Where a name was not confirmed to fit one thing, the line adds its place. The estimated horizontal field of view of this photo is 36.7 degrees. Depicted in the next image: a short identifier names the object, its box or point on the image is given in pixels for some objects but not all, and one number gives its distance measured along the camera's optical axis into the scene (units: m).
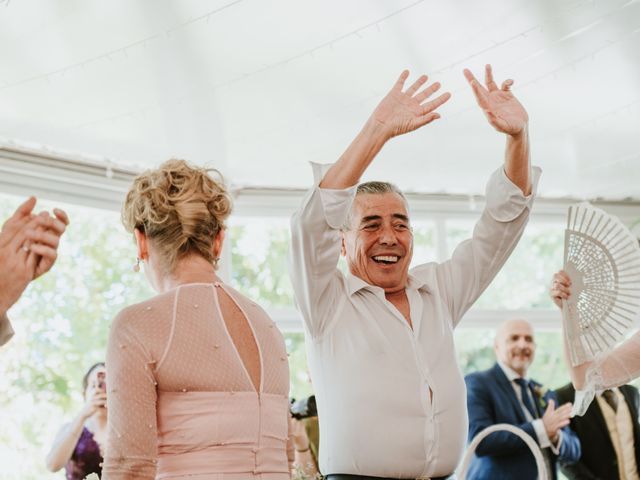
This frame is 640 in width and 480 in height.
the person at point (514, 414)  4.61
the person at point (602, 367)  3.02
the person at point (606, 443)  5.05
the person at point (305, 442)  4.41
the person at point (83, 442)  4.30
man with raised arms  2.42
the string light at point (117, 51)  3.30
